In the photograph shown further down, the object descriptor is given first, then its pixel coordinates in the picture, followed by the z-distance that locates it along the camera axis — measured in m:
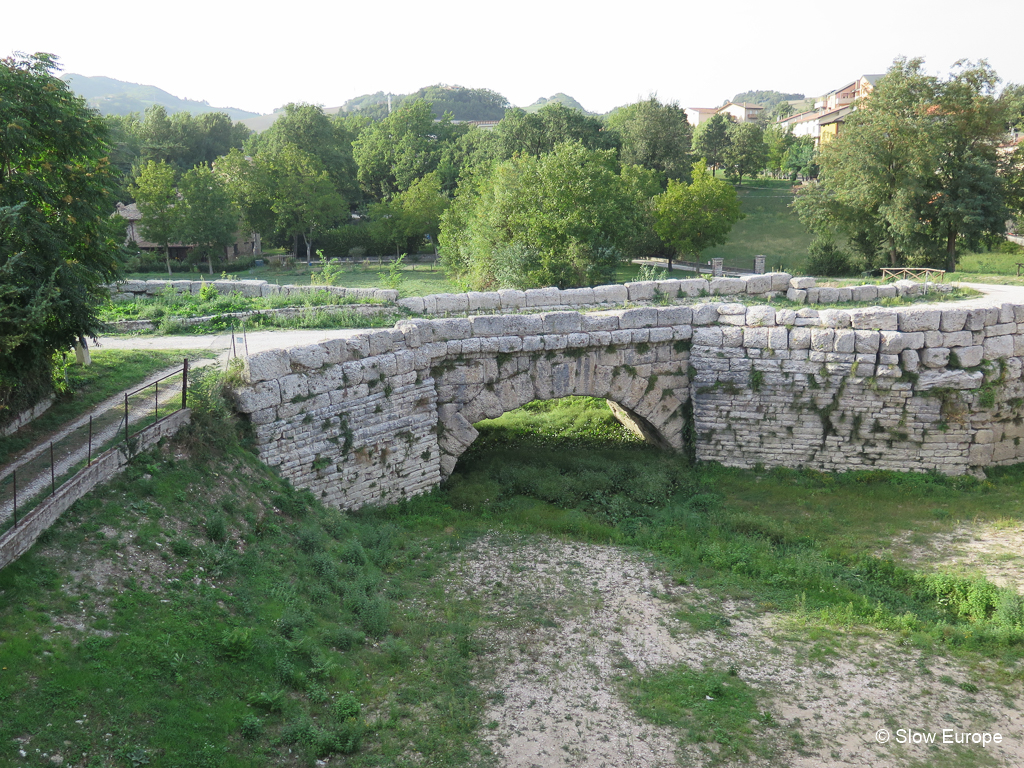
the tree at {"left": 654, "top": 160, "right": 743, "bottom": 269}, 41.47
